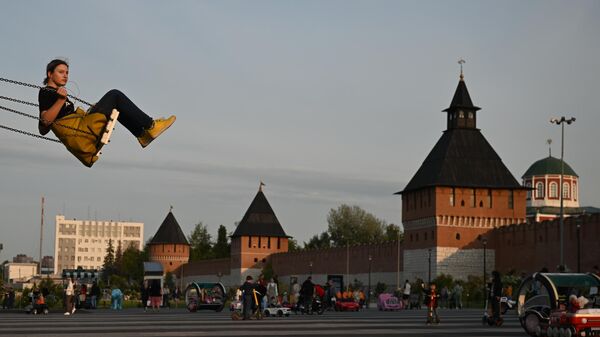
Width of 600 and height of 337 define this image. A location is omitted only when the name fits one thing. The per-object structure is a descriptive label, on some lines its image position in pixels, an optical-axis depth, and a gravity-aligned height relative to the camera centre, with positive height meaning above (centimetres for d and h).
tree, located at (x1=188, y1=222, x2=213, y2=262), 11844 +406
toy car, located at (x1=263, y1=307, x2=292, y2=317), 2644 -95
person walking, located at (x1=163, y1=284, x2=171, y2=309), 4298 -106
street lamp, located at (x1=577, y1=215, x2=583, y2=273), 4643 +301
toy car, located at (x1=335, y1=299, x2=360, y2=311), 3516 -103
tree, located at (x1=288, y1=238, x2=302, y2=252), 12118 +401
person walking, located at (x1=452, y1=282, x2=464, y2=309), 4069 -70
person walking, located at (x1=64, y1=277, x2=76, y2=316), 2739 -69
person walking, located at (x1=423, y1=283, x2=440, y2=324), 2003 -49
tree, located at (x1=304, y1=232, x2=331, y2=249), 11875 +447
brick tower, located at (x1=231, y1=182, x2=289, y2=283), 9125 +340
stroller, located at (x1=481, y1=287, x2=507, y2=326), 1911 -72
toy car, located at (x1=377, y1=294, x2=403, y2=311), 3600 -89
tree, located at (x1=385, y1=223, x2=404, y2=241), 11219 +548
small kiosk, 5110 +23
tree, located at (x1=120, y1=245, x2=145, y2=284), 11381 +105
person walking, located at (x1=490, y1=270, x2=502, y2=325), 1906 -30
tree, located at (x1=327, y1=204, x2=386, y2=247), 11388 +608
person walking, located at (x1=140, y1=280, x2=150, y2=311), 3616 -71
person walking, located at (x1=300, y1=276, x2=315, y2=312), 2870 -48
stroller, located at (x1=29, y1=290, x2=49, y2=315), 3000 -101
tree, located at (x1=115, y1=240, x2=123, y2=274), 12501 +145
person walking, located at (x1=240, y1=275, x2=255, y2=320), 2300 -50
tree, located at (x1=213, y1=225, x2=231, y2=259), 11388 +361
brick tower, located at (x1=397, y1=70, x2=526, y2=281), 6066 +497
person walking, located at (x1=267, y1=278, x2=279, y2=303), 3250 -50
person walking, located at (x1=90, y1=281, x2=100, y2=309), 3759 -81
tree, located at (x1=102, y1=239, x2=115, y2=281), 11354 +140
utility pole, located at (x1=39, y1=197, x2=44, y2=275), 7041 +312
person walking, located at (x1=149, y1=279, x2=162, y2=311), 3369 -69
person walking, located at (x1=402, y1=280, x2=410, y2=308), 3991 -73
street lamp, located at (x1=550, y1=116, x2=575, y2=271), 4028 +661
